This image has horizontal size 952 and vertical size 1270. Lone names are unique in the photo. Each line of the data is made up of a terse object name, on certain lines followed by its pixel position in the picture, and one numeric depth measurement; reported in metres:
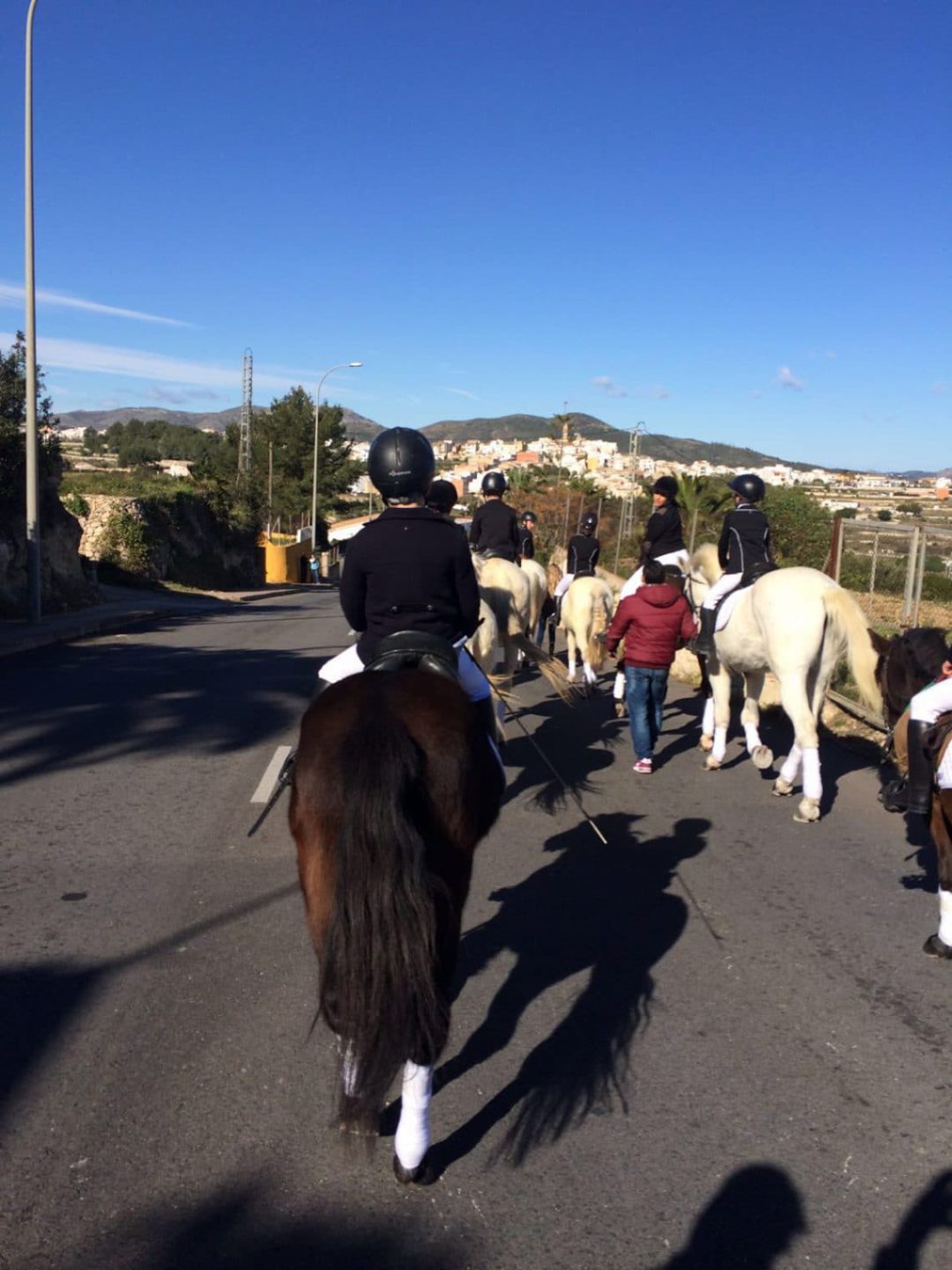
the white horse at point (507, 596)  9.33
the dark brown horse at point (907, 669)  6.27
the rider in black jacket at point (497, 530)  11.66
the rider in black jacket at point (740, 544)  9.12
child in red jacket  9.23
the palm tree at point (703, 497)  33.34
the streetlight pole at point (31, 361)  19.56
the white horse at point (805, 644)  7.93
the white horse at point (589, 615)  13.66
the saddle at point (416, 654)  4.02
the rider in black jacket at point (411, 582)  4.28
